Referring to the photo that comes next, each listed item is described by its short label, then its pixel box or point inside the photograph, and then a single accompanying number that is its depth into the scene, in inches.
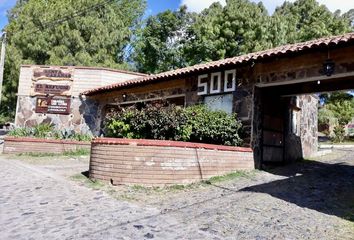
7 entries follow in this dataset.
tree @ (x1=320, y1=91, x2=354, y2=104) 1019.3
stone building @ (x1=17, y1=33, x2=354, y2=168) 365.7
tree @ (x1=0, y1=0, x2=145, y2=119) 1005.8
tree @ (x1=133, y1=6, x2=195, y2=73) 1234.6
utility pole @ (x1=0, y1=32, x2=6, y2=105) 737.1
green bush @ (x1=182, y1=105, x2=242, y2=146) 388.2
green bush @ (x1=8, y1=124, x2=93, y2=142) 616.4
